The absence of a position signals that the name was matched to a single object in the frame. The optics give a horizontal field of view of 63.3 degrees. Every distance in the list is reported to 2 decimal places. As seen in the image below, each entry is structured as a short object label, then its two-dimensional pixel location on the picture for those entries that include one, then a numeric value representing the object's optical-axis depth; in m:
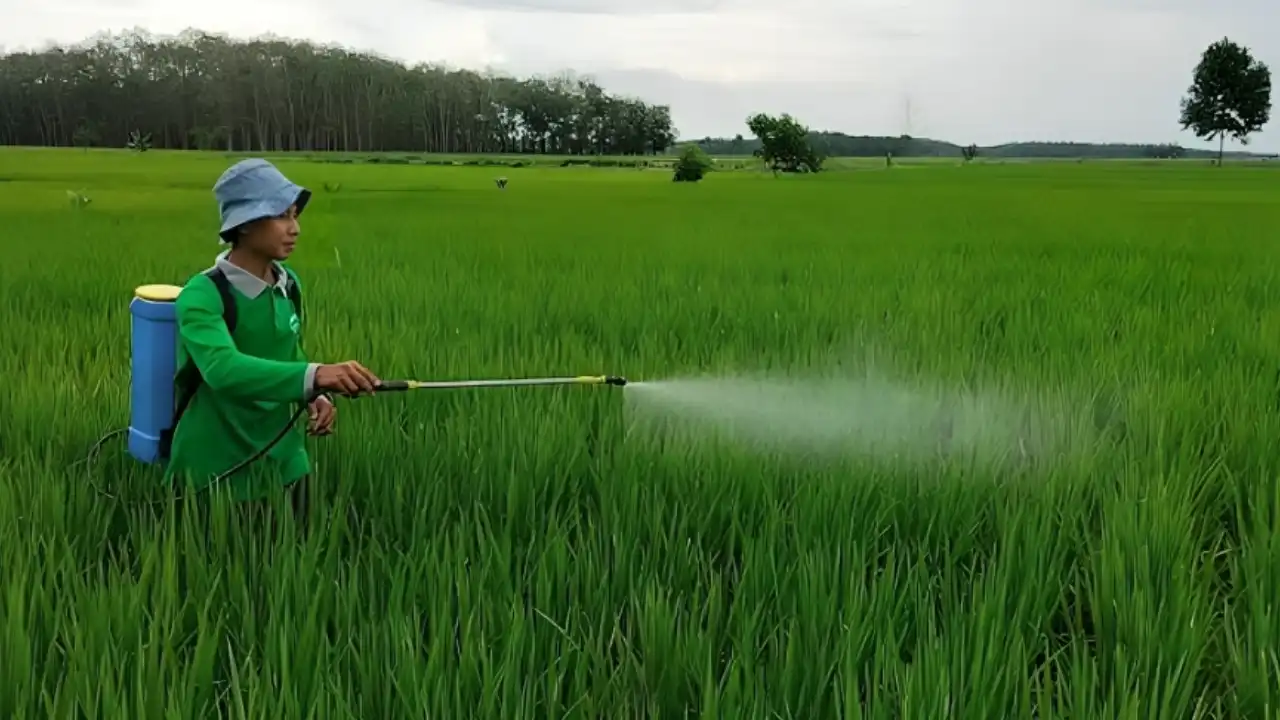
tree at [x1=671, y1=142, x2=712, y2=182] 31.84
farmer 1.88
